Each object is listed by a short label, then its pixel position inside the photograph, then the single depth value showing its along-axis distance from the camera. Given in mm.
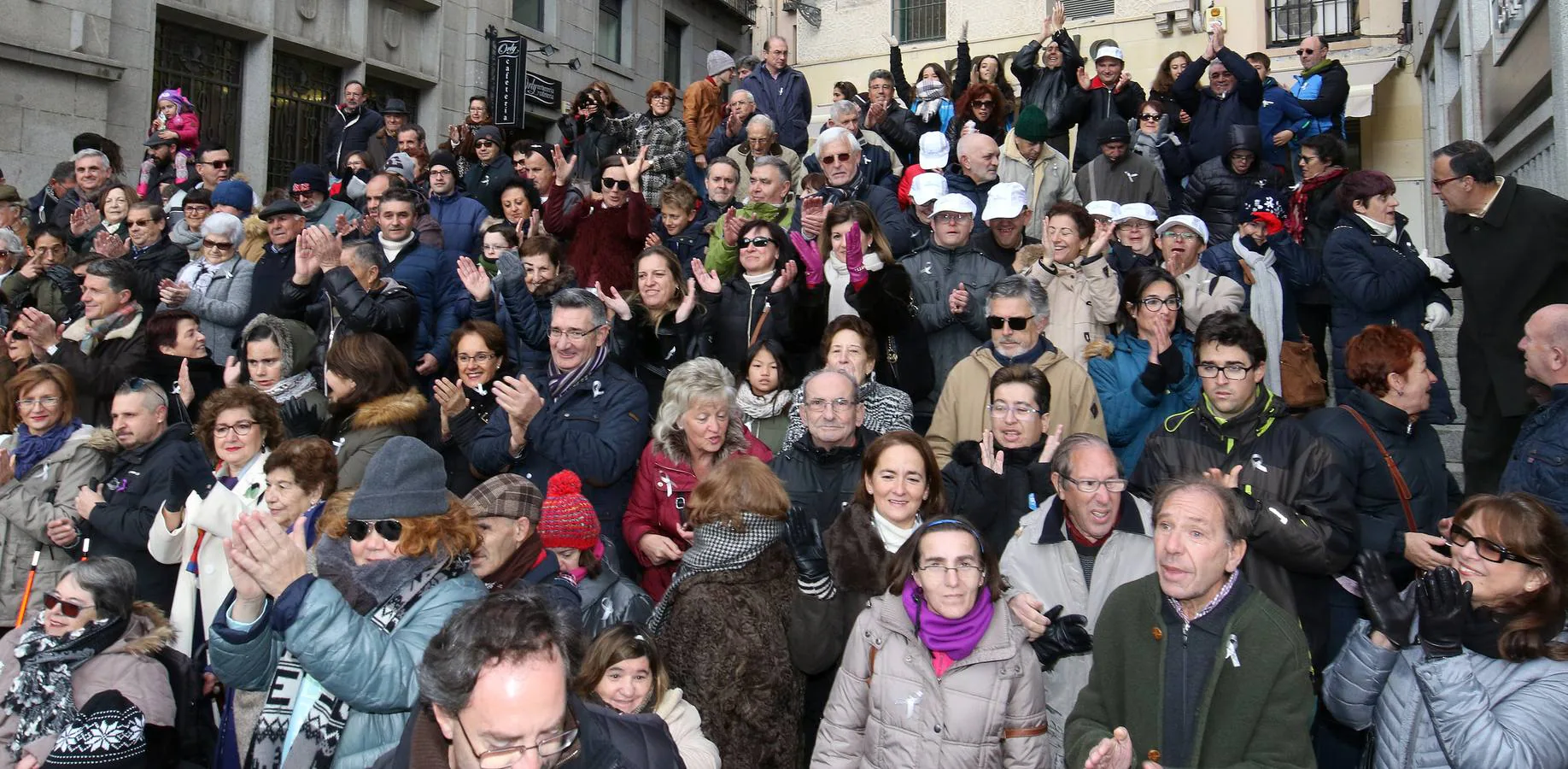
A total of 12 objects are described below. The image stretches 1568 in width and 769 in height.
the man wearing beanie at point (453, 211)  9383
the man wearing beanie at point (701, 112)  11523
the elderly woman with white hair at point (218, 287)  7770
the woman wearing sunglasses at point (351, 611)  2916
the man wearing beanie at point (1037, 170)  9375
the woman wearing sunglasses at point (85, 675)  3914
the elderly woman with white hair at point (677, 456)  5293
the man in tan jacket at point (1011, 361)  5742
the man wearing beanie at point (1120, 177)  9477
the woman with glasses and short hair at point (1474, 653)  3137
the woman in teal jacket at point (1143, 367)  5832
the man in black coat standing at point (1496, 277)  5938
